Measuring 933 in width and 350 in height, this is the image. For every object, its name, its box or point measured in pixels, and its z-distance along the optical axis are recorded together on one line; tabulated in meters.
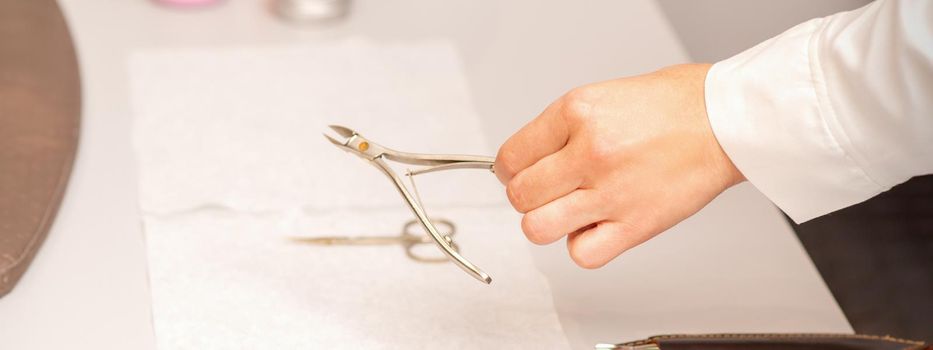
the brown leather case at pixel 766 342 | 0.87
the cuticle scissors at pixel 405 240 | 1.00
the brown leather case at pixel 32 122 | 0.95
